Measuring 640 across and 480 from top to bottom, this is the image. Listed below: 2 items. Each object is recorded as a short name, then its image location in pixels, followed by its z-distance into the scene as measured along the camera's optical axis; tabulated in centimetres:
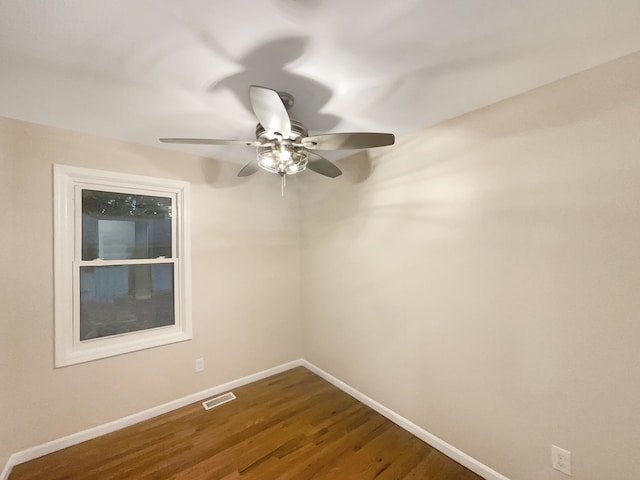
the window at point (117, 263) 194
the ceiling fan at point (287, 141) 129
